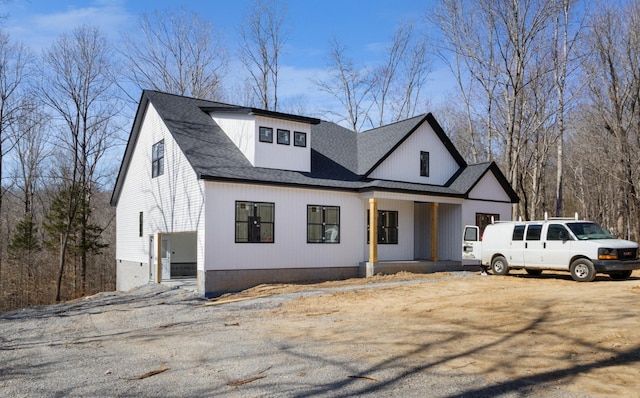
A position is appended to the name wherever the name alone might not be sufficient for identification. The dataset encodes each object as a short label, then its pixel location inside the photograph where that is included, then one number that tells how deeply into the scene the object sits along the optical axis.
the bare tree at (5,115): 31.81
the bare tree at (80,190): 31.50
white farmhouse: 17.14
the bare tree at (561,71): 30.77
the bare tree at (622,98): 31.06
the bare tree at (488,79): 32.81
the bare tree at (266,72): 41.28
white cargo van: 14.93
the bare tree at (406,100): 42.62
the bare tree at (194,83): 38.66
